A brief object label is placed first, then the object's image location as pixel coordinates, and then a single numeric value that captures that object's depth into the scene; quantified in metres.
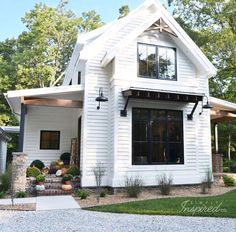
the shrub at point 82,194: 9.08
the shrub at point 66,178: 10.60
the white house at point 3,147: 17.30
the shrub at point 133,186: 9.26
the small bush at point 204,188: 9.98
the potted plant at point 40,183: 9.73
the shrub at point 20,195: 9.29
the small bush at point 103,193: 9.59
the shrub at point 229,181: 11.59
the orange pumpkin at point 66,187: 10.13
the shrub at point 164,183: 9.73
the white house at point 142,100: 10.59
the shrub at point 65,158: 13.48
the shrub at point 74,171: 11.21
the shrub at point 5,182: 9.83
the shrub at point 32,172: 10.37
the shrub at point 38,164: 12.58
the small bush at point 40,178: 9.93
